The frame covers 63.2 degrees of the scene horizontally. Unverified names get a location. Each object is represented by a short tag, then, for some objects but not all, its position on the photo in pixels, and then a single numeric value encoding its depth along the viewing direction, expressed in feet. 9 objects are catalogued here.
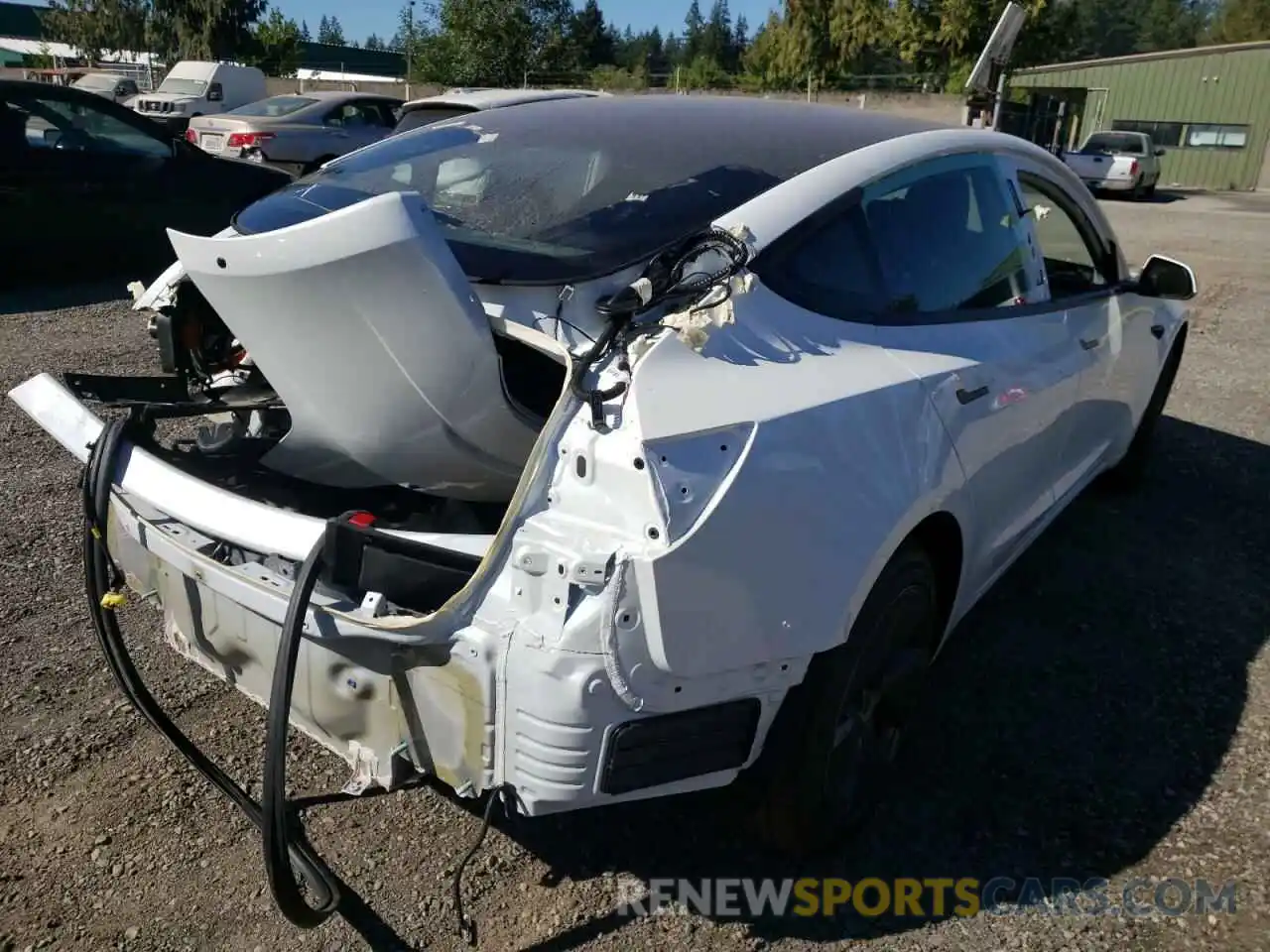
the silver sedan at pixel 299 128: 43.21
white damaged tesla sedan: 6.05
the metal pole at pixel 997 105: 58.52
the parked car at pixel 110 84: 92.02
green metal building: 98.07
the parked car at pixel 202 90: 73.20
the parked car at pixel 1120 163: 79.25
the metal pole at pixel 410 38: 134.41
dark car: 26.20
